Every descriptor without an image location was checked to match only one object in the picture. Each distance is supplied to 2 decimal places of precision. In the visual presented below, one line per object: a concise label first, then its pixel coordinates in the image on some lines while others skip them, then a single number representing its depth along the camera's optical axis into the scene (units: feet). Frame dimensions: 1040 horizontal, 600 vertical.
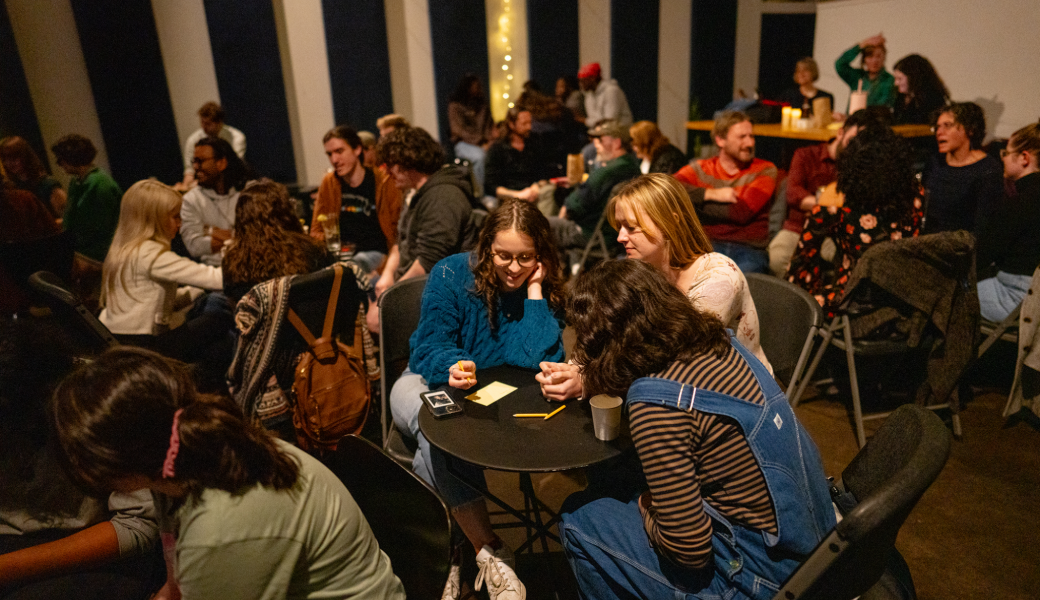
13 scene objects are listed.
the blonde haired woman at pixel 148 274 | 9.02
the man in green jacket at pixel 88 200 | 11.41
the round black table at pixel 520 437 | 5.08
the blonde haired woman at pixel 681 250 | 6.39
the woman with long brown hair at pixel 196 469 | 3.53
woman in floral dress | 9.41
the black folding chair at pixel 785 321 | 7.21
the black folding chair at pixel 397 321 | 7.88
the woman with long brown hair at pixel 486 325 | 6.67
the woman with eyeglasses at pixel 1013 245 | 9.34
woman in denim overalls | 4.31
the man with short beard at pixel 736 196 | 11.45
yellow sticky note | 6.10
